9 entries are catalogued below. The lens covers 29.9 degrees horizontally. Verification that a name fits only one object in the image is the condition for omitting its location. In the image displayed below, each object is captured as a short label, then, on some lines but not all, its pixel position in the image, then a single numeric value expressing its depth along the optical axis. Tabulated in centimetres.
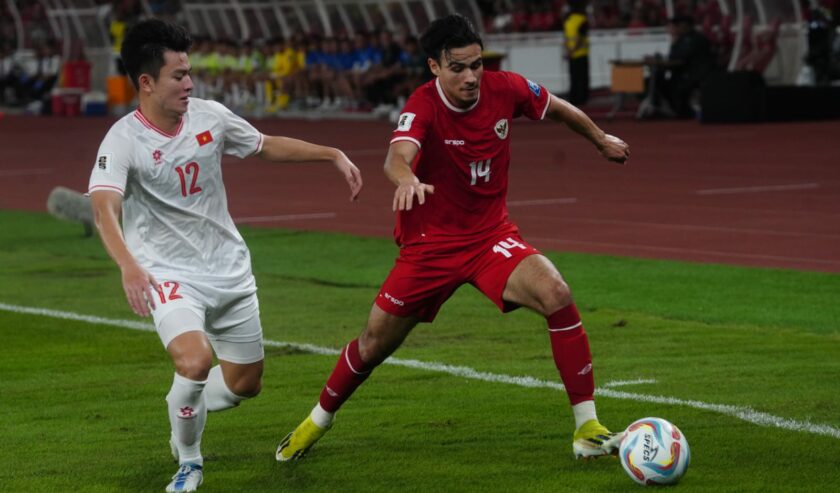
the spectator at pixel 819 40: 2973
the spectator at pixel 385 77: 3572
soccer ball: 615
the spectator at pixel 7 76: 4844
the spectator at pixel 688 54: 3036
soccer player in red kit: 673
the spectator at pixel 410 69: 3434
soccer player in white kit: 623
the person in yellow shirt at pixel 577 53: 3316
